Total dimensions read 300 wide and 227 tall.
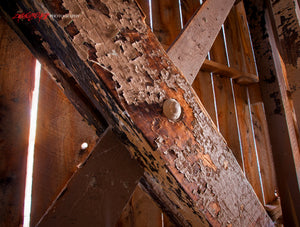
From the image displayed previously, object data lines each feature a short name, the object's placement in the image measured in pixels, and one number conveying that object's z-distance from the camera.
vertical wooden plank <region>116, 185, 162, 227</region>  1.04
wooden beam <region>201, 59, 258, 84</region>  1.56
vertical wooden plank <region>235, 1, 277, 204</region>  1.78
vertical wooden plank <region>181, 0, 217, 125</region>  1.53
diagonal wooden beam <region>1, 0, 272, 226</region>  0.35
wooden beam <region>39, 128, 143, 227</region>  0.50
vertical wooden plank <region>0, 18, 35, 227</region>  0.73
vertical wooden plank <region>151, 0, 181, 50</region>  1.40
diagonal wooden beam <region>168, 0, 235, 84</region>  0.56
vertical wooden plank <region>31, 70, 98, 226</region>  0.81
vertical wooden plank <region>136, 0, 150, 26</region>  1.35
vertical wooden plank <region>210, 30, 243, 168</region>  1.61
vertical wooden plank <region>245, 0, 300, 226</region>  0.81
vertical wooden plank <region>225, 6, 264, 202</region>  1.69
